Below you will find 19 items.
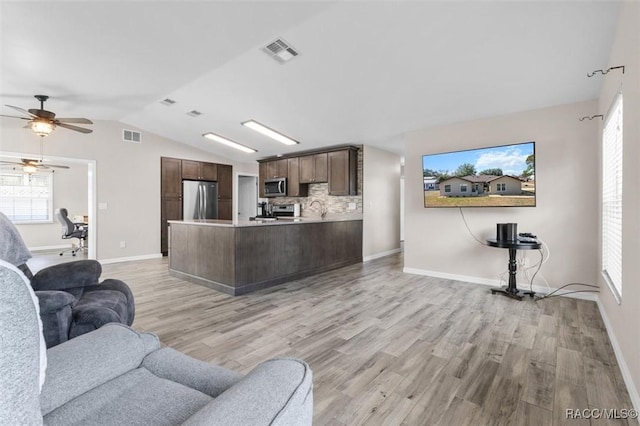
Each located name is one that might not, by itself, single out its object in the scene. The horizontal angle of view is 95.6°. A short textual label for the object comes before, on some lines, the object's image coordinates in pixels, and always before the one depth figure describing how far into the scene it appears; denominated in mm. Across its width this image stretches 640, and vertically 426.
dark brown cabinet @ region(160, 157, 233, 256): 6664
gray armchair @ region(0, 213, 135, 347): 1697
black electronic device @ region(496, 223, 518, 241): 3586
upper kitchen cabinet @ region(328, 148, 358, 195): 5895
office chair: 6668
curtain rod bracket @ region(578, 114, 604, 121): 3116
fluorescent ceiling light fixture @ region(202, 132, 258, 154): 6258
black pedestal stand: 3431
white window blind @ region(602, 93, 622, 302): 2320
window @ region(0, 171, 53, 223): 7402
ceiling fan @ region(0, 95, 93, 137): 3744
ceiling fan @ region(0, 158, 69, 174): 5691
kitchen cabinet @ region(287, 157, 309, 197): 6727
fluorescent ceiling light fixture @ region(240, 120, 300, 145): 5281
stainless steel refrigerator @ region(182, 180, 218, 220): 6996
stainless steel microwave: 6931
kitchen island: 3791
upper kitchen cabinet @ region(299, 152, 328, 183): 6270
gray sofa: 514
